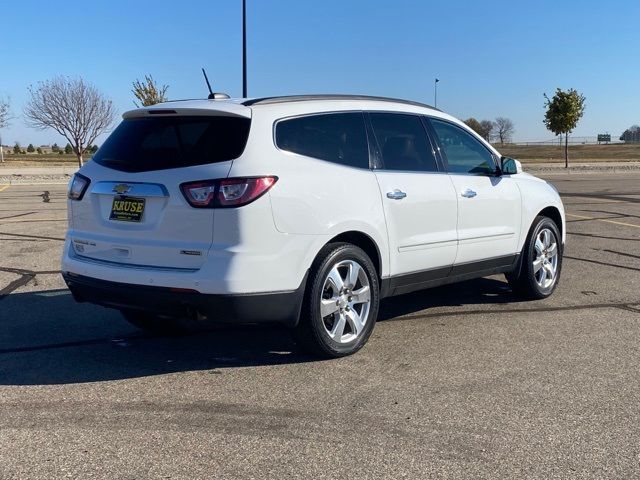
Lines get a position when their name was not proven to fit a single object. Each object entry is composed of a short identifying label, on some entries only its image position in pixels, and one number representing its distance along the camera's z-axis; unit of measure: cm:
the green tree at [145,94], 3397
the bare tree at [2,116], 4294
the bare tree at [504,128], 12998
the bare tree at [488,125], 11841
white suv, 408
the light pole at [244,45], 2127
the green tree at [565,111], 4144
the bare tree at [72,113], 3631
